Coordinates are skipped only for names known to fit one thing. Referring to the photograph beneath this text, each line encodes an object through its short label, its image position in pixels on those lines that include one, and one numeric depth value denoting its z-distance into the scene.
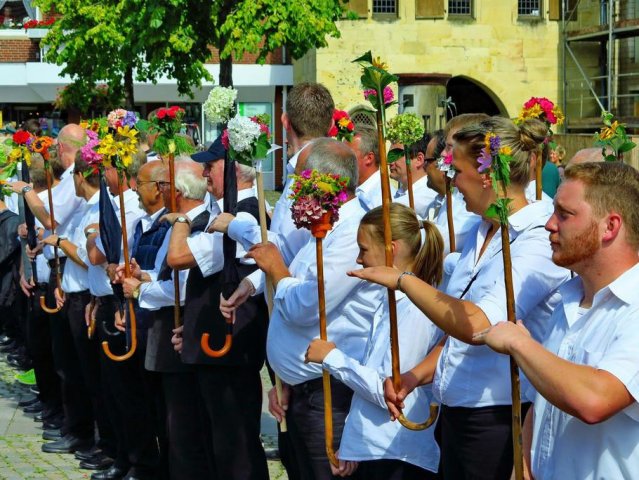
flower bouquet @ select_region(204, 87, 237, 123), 10.58
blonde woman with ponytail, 7.96
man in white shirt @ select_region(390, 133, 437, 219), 14.23
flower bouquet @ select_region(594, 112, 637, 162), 10.52
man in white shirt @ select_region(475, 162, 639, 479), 5.73
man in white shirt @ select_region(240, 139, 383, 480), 8.76
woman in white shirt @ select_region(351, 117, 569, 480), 7.26
